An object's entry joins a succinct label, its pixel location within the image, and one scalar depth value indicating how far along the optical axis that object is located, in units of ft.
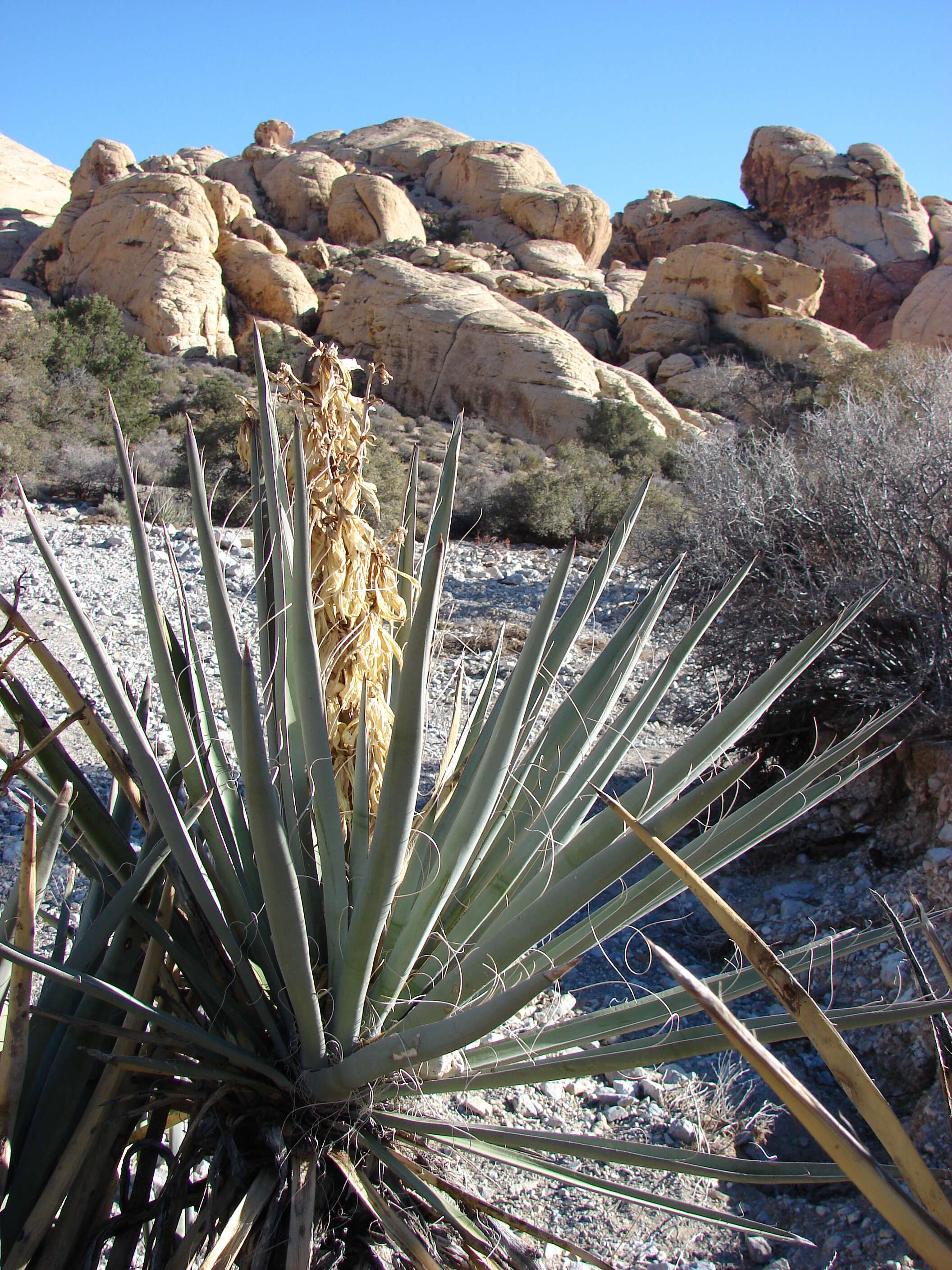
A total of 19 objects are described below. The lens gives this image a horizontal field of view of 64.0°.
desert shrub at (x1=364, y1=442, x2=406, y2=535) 33.53
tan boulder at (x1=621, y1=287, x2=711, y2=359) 89.30
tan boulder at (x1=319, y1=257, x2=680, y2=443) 73.41
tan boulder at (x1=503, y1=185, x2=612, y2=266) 116.57
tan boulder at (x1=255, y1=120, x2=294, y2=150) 136.67
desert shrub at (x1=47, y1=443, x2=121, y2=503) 36.22
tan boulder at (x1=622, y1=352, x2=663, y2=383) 86.02
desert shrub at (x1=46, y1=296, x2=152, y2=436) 52.08
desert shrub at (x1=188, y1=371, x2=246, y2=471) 42.52
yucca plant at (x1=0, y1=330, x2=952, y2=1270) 2.94
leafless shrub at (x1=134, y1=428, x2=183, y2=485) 40.65
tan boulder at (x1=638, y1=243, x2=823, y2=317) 90.68
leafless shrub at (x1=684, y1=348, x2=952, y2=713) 13.51
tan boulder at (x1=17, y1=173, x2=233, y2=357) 79.82
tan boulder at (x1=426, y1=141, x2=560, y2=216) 122.52
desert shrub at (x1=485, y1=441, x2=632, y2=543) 40.11
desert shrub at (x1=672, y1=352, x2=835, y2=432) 61.57
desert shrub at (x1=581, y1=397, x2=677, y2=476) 57.67
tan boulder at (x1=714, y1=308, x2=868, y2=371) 82.33
